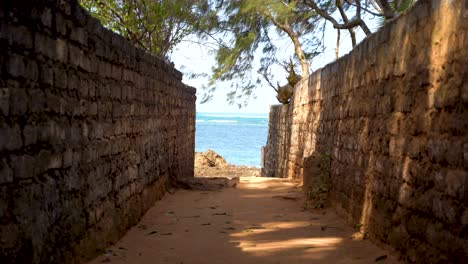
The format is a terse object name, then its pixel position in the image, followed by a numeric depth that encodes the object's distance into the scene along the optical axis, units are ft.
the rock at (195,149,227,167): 74.79
